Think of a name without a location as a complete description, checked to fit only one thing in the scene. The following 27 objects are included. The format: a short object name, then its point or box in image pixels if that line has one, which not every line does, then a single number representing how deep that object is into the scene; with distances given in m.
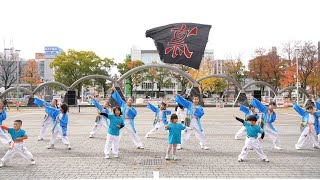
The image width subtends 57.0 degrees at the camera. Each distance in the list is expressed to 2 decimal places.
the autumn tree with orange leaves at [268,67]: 44.59
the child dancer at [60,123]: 9.64
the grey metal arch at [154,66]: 25.12
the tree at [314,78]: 39.55
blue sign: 105.06
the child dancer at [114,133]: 8.18
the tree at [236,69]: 50.74
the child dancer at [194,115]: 9.42
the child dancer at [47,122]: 11.19
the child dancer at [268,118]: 9.59
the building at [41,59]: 101.78
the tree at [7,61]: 51.53
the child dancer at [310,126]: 9.39
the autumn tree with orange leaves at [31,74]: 54.63
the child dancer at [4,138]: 8.25
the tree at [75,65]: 46.22
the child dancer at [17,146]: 7.11
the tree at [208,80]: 53.59
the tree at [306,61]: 39.38
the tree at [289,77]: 40.92
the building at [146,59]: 87.75
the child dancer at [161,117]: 11.66
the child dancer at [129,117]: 9.52
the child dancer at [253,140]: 7.67
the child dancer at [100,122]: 11.90
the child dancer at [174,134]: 7.81
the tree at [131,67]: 54.56
